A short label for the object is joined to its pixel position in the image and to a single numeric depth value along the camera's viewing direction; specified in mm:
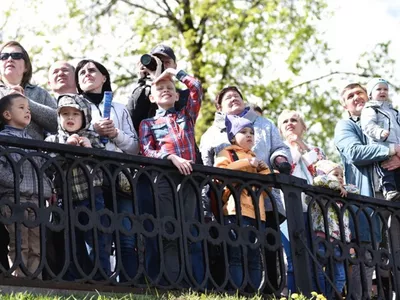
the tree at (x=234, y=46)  45339
